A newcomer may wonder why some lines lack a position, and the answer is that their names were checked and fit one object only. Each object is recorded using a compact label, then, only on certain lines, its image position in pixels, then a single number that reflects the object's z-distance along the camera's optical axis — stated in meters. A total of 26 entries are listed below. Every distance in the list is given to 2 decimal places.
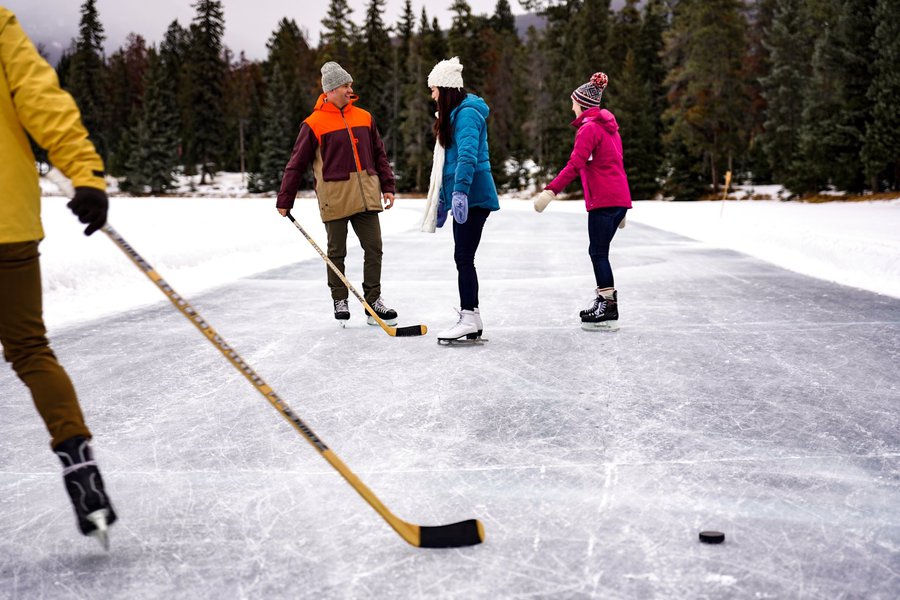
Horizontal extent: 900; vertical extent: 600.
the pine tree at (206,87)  85.06
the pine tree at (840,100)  36.69
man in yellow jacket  2.57
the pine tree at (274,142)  73.31
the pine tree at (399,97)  77.94
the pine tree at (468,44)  74.19
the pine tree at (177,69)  91.38
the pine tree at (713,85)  52.81
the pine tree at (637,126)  55.47
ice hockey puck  2.66
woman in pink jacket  6.39
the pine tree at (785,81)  49.44
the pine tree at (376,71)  81.00
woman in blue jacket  5.61
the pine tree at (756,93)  55.81
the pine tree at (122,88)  103.69
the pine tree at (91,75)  92.69
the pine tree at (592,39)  65.31
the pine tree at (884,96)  33.34
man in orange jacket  6.53
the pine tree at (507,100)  81.39
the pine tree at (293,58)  95.75
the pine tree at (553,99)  64.31
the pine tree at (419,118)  70.62
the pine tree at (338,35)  83.90
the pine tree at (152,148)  75.38
